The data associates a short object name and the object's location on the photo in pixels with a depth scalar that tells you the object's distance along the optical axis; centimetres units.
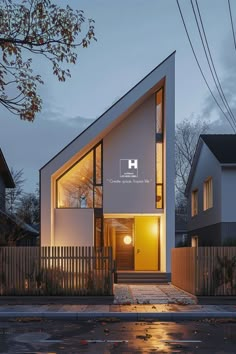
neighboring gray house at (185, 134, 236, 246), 2688
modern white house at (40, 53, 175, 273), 2766
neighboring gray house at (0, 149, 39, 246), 3036
